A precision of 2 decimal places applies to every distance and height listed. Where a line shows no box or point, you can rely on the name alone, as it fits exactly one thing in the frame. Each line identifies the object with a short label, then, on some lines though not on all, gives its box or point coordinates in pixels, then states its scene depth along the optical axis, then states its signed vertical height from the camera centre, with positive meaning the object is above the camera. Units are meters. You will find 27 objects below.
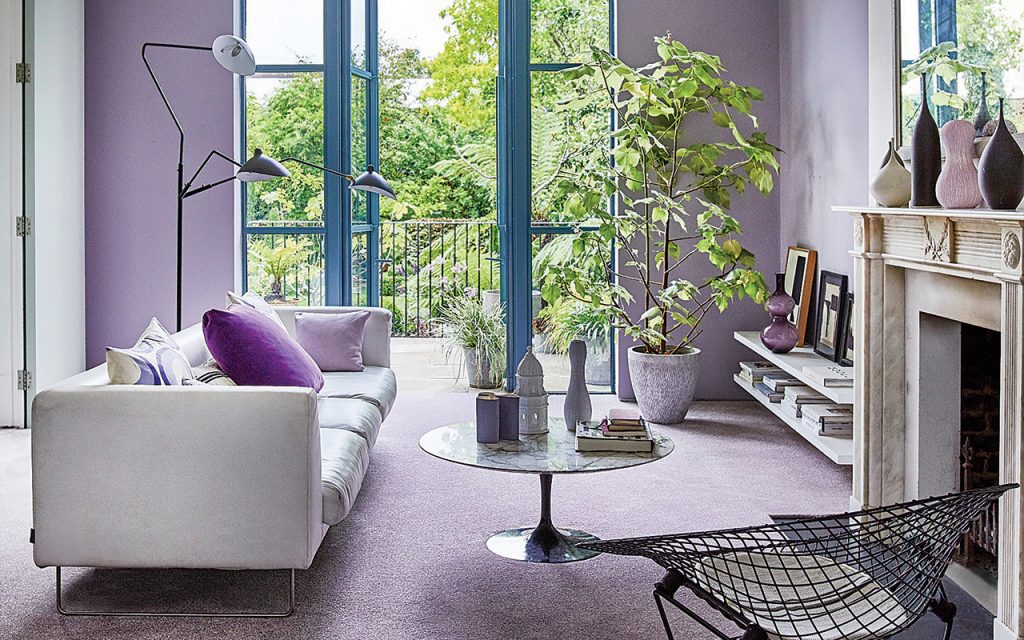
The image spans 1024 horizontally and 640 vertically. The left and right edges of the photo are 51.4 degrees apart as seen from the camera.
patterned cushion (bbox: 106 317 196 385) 3.05 -0.17
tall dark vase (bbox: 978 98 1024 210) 2.82 +0.35
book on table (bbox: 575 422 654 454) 3.35 -0.45
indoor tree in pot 5.37 +0.50
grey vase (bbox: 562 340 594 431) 3.64 -0.32
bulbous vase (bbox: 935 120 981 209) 3.08 +0.39
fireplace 3.11 -0.20
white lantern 3.59 -0.32
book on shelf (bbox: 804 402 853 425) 4.36 -0.47
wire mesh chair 1.88 -0.52
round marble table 3.22 -0.48
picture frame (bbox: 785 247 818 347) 5.45 +0.08
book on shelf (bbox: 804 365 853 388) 4.37 -0.32
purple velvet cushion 3.72 -0.17
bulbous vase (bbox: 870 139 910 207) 3.56 +0.40
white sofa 2.93 -0.48
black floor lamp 4.45 +1.01
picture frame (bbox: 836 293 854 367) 4.77 -0.17
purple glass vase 5.20 -0.13
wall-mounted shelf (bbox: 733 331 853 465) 4.19 -0.38
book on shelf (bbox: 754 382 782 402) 5.08 -0.45
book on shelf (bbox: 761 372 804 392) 5.04 -0.39
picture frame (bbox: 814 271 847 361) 4.92 -0.06
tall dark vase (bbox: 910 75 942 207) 3.31 +0.45
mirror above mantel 3.01 +0.75
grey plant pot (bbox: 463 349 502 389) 6.69 -0.44
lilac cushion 4.92 -0.17
